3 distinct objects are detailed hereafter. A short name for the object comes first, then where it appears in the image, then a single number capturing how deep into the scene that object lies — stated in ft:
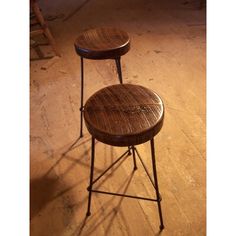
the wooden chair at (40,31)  9.21
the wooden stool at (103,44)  4.79
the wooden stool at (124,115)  3.46
